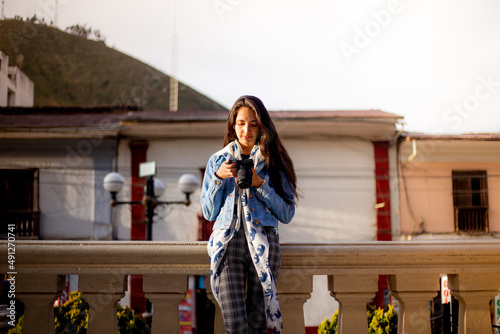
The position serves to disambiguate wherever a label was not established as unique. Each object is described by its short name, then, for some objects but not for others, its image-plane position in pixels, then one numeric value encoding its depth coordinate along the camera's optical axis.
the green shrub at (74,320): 3.19
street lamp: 7.84
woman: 2.14
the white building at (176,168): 12.10
